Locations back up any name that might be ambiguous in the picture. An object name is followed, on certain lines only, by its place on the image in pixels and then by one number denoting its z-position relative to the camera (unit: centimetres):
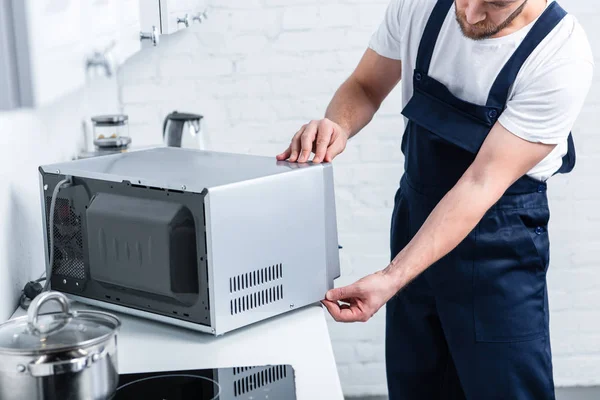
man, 359
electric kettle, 439
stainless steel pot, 286
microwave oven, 327
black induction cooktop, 310
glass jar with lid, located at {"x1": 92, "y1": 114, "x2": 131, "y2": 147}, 411
